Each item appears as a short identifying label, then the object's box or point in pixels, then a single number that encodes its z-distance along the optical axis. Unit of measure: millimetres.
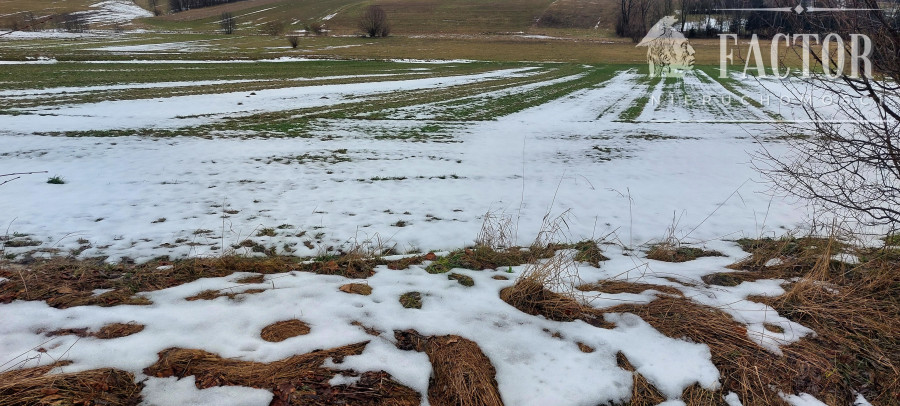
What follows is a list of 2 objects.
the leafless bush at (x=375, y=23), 77938
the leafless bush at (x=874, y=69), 4086
